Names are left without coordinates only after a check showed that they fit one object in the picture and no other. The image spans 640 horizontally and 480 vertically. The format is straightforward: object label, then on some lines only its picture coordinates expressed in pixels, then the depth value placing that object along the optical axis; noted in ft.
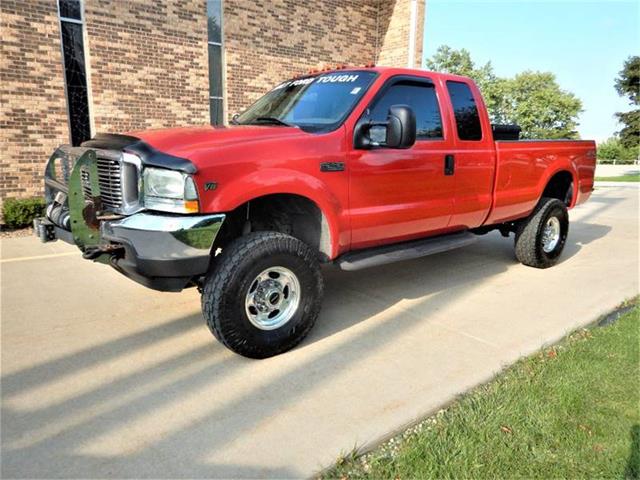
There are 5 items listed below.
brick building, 25.89
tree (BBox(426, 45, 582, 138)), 144.15
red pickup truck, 9.78
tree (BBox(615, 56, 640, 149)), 112.37
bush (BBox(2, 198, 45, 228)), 25.03
